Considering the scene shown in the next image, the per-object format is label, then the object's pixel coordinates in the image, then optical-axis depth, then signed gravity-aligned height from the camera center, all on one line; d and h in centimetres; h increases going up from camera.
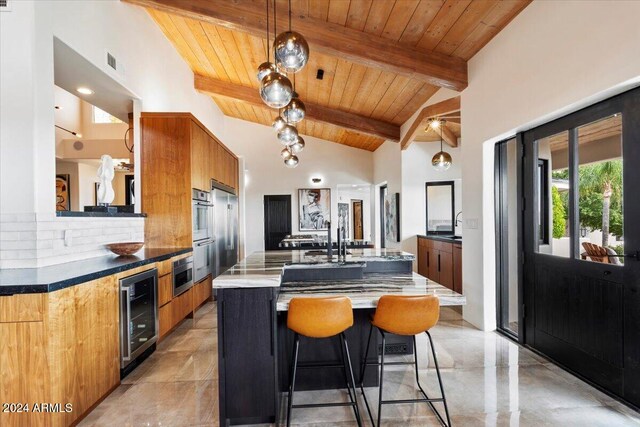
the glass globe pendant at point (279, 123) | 381 +107
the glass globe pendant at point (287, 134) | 387 +97
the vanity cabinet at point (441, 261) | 471 -74
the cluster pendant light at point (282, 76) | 208 +102
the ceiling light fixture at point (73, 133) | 646 +178
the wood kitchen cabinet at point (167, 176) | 392 +49
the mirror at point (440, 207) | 659 +15
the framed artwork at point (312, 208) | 882 +22
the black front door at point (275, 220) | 877 -8
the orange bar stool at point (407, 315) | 197 -59
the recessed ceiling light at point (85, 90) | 368 +144
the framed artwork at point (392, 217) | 680 -4
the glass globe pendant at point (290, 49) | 207 +105
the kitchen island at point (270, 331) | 195 -70
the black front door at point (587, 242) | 221 -23
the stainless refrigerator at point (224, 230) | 512 -21
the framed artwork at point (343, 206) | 932 +28
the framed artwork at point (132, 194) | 396 +30
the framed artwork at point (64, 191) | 725 +63
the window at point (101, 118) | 748 +232
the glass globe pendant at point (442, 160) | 532 +87
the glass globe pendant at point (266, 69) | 266 +119
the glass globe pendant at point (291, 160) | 552 +94
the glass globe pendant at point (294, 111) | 328 +104
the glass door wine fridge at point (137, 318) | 258 -83
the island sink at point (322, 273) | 267 -46
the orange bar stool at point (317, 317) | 192 -58
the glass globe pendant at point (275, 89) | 237 +91
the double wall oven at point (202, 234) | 414 -22
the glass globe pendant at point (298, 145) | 492 +107
